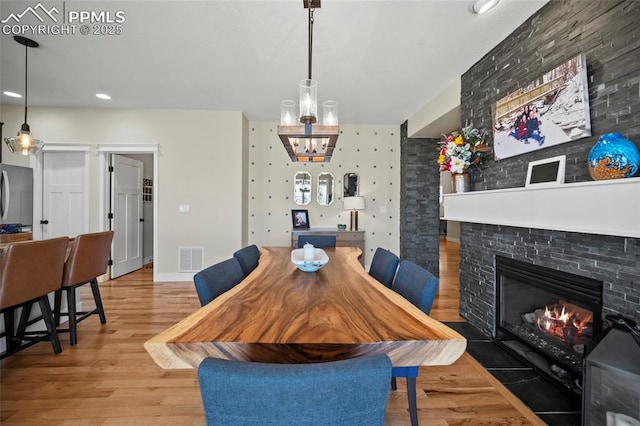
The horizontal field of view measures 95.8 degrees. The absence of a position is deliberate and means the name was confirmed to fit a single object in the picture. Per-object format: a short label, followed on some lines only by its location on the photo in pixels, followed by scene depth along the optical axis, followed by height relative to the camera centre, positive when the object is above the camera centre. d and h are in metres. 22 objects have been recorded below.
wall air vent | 4.68 -0.74
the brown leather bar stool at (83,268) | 2.54 -0.51
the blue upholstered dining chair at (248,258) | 2.29 -0.37
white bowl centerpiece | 1.92 -0.32
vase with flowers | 2.79 +0.61
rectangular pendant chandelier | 1.99 +0.68
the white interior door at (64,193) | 4.65 +0.32
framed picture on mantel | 1.81 +0.74
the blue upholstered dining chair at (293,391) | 0.62 -0.39
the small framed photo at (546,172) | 1.94 +0.31
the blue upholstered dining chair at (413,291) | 1.45 -0.42
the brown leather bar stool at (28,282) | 1.98 -0.51
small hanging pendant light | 3.06 +0.75
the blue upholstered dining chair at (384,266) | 2.01 -0.38
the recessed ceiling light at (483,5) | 2.07 +1.53
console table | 4.89 -0.37
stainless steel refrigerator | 4.05 +0.26
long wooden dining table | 0.91 -0.41
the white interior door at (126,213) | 4.82 +0.00
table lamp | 4.89 +0.19
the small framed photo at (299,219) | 5.16 -0.09
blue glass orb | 1.46 +0.30
